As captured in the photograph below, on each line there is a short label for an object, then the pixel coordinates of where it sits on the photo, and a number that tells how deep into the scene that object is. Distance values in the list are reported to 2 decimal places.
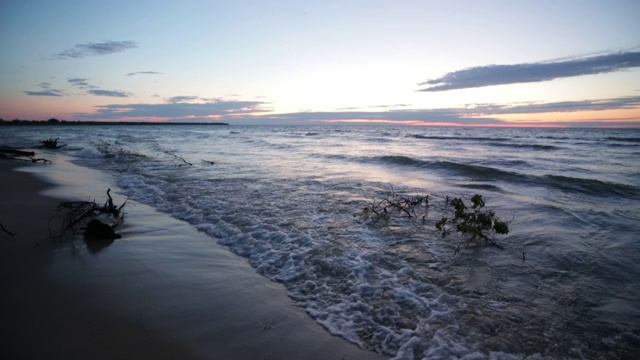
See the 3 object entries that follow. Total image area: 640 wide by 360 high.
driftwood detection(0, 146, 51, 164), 14.92
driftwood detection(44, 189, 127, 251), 5.35
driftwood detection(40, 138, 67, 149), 22.17
